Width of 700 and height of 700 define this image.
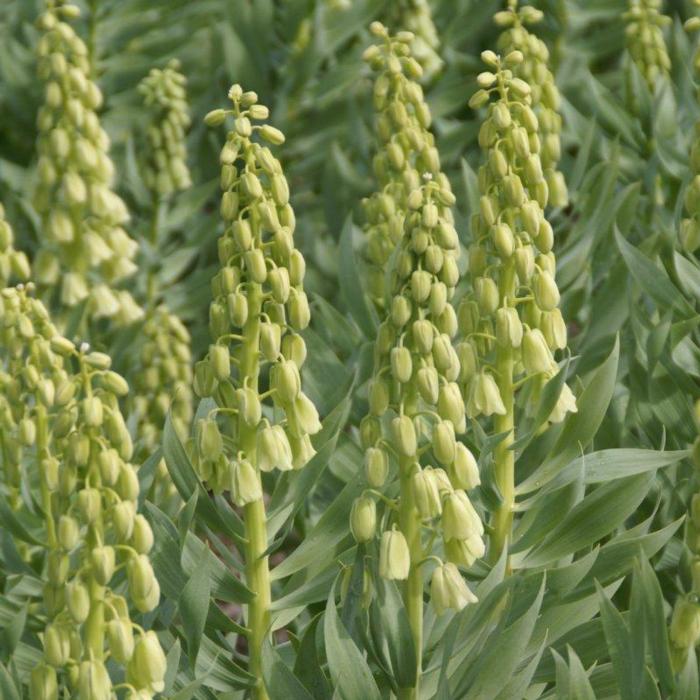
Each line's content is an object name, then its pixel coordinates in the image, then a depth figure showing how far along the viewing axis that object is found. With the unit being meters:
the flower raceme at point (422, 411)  3.96
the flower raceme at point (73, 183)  6.61
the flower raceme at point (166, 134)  7.67
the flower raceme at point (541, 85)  6.09
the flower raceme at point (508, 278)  4.40
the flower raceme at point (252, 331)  4.17
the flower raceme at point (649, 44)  7.23
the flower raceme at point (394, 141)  5.65
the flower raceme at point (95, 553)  3.64
